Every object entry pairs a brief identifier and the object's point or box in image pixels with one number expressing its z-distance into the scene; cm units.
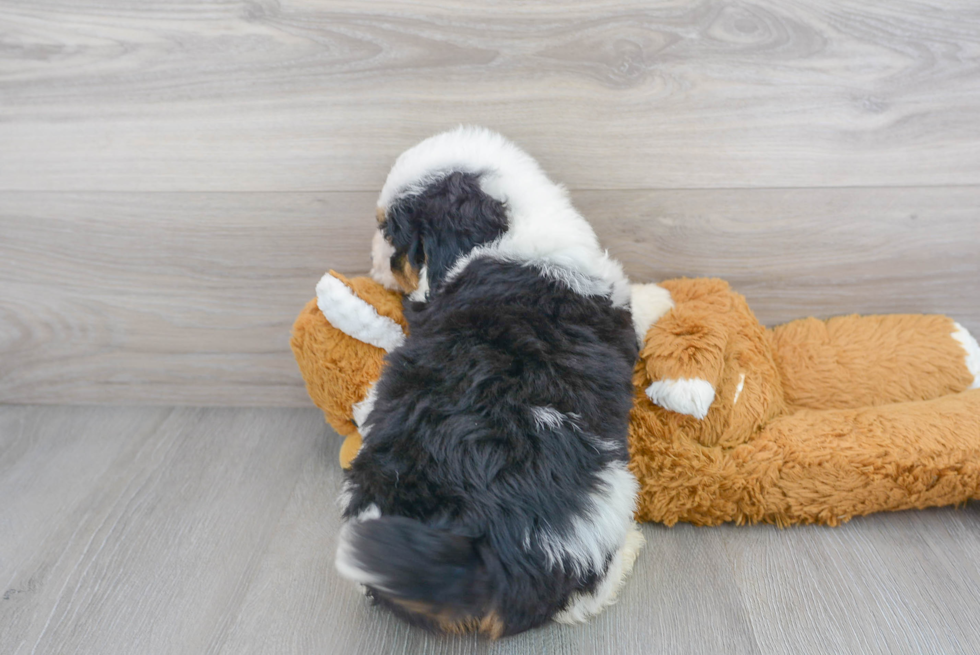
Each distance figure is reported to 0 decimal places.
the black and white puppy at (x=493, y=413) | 65
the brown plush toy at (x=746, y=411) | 88
